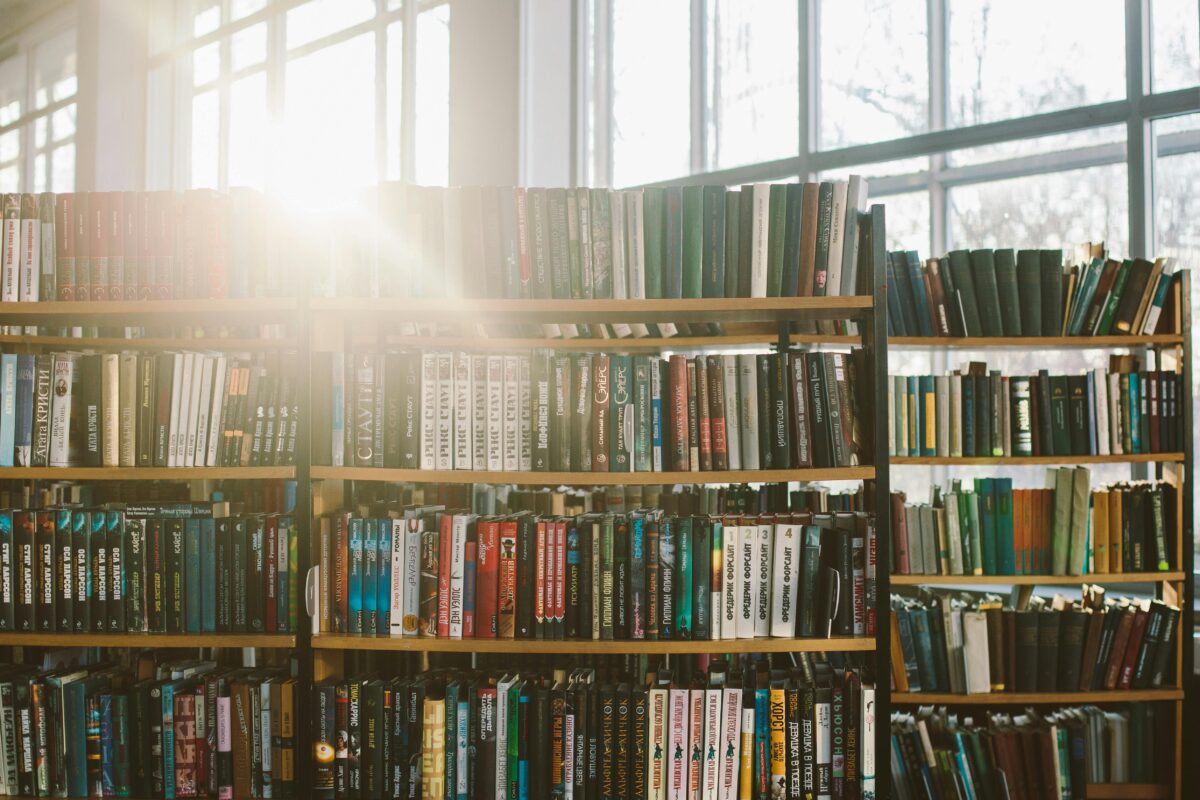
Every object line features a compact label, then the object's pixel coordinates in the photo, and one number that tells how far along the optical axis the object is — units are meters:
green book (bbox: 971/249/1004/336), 2.88
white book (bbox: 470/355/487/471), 2.03
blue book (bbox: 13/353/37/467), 2.12
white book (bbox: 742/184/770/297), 2.01
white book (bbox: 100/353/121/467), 2.12
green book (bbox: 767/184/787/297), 2.02
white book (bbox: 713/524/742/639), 2.00
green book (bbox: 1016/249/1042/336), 2.88
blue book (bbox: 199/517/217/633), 2.09
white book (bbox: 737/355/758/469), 2.02
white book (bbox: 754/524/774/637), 2.01
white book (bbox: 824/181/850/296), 2.03
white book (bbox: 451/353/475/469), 2.03
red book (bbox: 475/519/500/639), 2.02
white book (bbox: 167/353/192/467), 2.11
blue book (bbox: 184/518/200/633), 2.09
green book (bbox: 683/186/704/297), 2.02
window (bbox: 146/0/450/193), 5.31
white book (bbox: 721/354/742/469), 2.03
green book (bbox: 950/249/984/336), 2.90
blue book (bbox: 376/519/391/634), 2.04
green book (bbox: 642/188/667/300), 2.02
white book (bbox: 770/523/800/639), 2.00
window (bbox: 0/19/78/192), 7.39
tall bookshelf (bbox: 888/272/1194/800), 2.82
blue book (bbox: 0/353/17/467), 2.11
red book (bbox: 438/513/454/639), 2.02
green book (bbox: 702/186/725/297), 2.02
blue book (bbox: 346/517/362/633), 2.05
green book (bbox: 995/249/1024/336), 2.88
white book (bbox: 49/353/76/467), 2.12
